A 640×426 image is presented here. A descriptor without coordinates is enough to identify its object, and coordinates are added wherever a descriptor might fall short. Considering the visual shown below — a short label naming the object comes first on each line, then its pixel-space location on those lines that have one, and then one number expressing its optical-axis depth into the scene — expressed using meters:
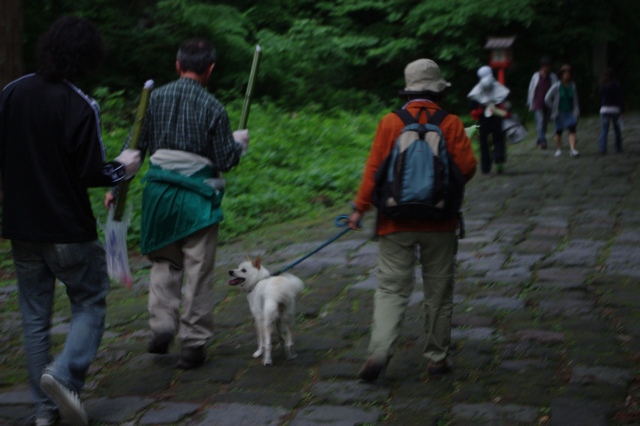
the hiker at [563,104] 15.61
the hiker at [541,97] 16.30
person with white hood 13.13
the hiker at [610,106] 15.55
